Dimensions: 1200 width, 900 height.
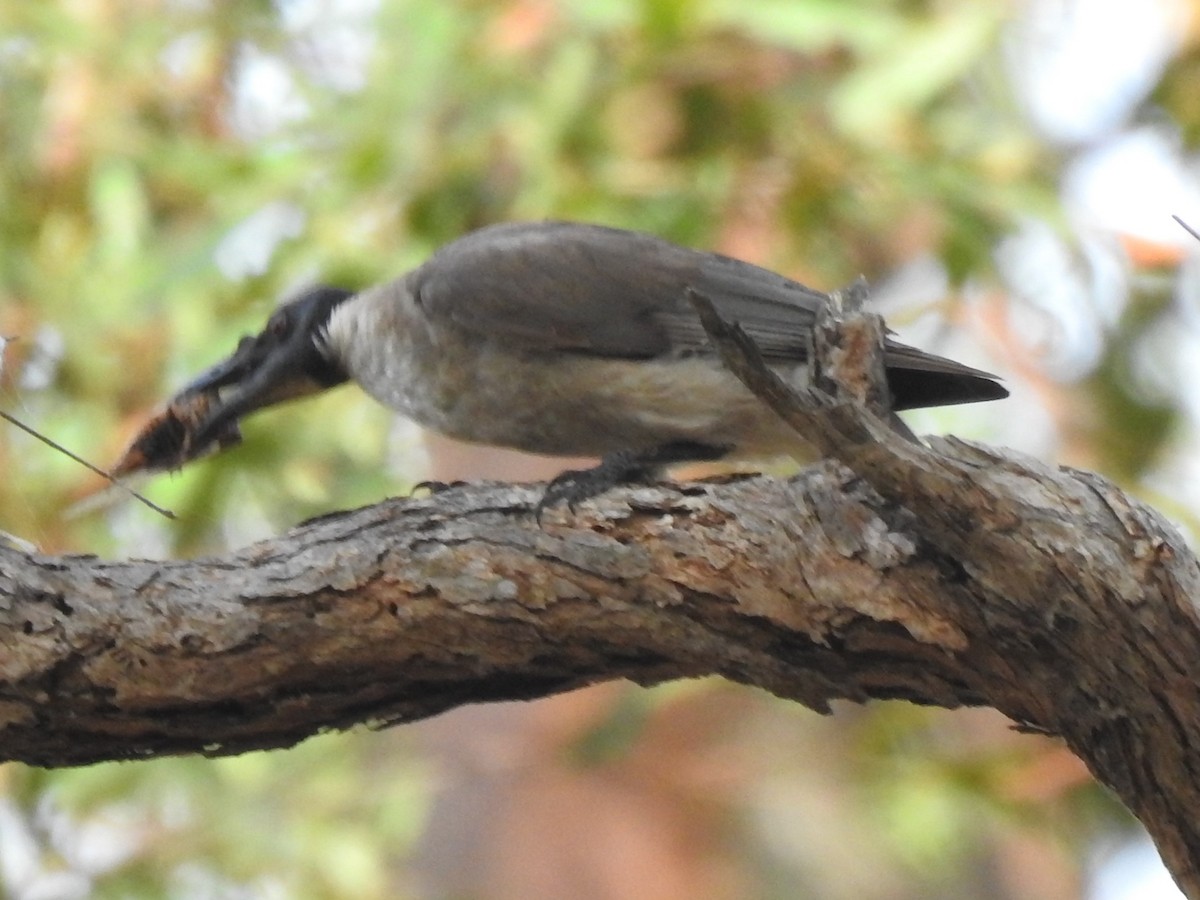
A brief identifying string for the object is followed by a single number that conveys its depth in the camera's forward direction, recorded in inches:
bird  280.8
